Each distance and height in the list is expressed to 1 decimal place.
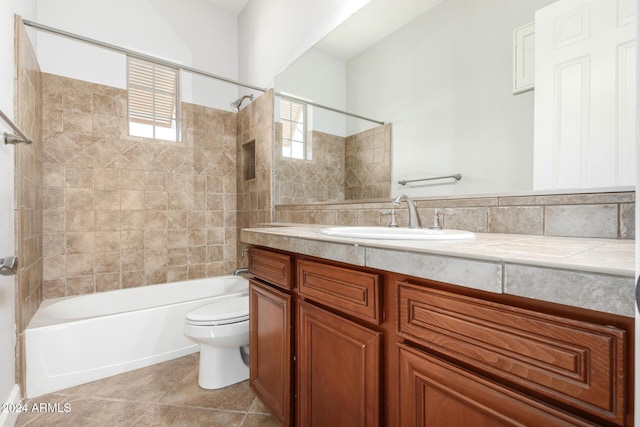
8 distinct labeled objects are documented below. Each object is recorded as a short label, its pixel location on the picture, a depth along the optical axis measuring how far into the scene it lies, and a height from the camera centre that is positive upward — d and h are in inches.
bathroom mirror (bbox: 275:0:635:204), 44.0 +22.9
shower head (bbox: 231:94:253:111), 108.4 +42.0
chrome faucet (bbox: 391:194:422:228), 50.7 -1.0
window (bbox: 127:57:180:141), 103.7 +40.5
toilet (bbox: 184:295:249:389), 64.7 -29.6
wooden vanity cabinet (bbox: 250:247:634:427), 17.6 -12.4
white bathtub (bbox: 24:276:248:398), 65.9 -32.5
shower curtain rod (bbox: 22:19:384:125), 70.9 +44.6
